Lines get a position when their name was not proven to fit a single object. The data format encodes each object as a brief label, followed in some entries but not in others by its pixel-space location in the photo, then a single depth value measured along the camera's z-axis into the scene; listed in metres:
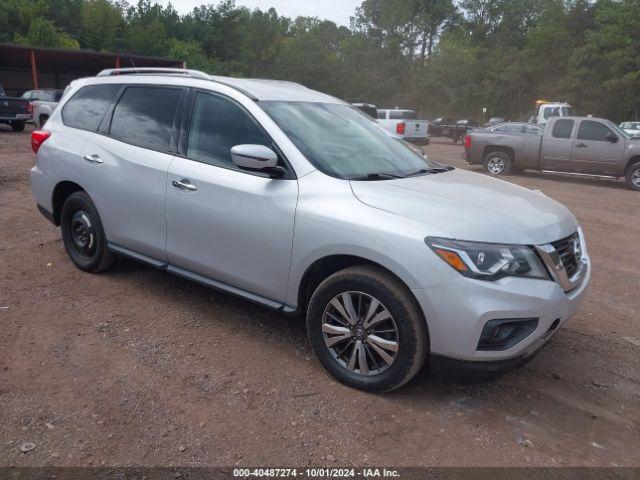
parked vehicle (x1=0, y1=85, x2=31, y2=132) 18.56
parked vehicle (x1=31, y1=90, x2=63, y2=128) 18.59
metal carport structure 29.98
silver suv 2.90
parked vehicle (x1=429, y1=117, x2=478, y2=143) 31.94
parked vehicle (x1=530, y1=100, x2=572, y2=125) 26.17
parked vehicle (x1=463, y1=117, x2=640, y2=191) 12.93
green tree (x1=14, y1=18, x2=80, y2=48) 42.38
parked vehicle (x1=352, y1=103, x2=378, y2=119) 17.97
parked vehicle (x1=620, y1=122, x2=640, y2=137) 27.48
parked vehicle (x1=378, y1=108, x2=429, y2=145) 21.98
